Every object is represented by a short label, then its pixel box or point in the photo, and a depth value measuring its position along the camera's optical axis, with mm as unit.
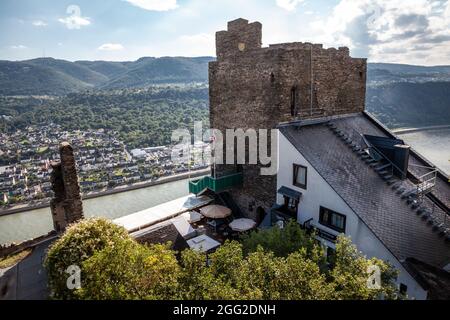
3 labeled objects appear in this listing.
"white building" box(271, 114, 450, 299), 9164
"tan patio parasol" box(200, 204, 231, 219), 15596
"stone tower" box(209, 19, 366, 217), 13422
